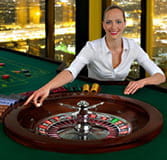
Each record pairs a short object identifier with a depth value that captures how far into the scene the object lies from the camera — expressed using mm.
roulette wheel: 1345
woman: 2500
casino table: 1298
